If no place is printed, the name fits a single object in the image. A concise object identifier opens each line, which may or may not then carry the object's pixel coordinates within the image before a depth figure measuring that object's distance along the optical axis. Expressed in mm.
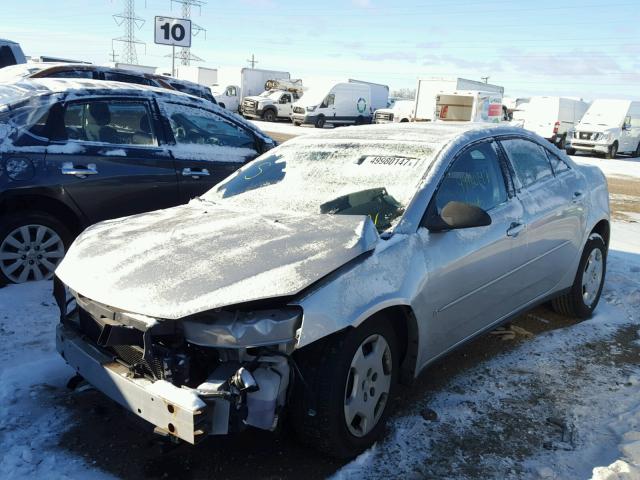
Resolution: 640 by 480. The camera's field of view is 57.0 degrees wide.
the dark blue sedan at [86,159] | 4746
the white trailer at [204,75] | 40562
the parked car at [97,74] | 9734
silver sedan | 2506
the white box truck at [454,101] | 25125
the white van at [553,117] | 26406
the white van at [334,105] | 33156
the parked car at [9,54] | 13009
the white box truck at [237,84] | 38031
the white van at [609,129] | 23578
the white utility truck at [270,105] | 35562
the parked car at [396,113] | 33094
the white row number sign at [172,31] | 16750
